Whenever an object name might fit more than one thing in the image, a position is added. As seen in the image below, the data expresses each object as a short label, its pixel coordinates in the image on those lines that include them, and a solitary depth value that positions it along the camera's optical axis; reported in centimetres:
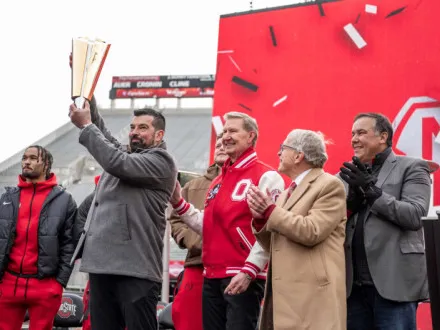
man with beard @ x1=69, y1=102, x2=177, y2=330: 436
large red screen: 763
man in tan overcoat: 375
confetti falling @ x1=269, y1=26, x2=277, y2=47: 869
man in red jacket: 427
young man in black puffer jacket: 555
